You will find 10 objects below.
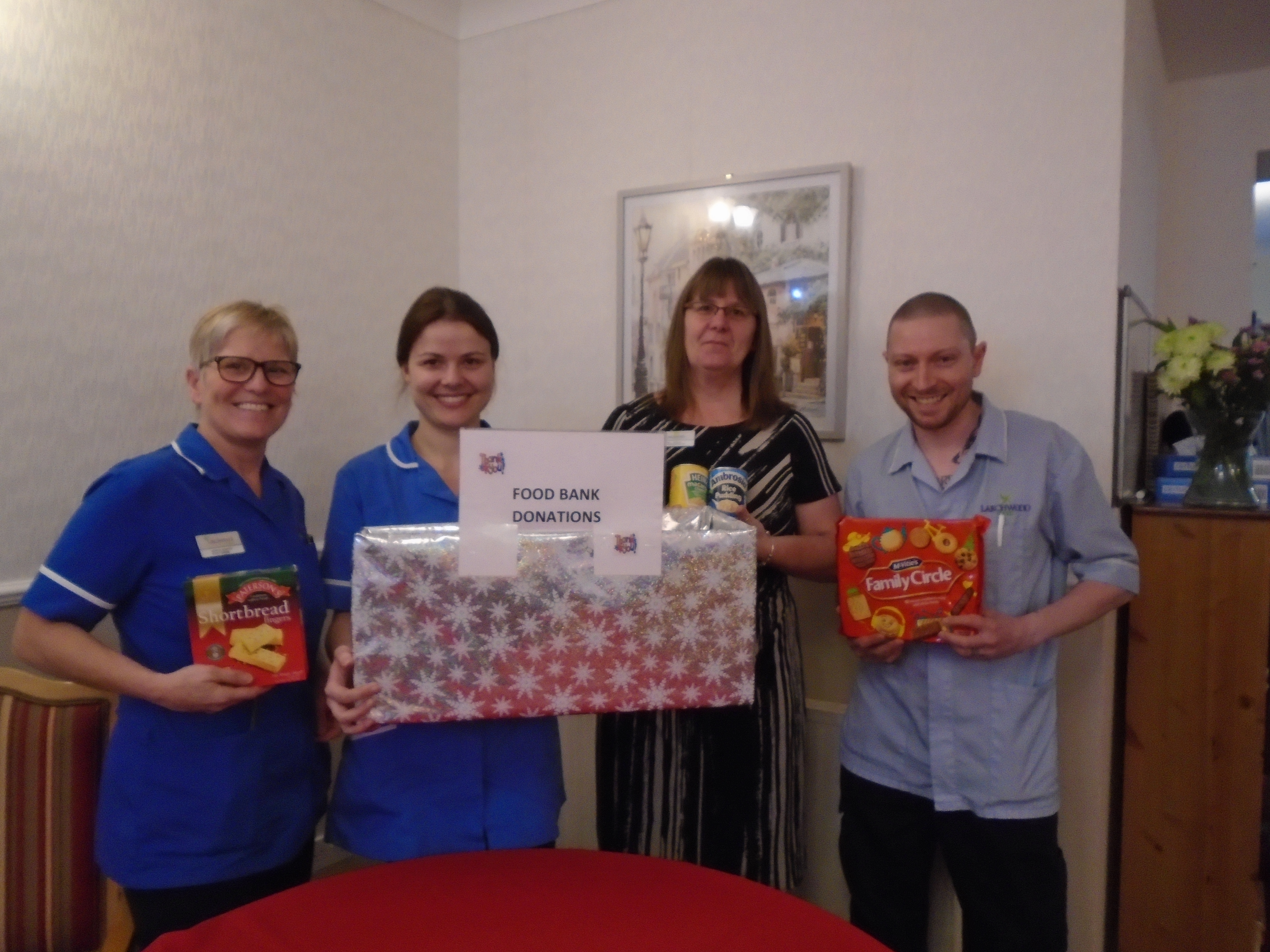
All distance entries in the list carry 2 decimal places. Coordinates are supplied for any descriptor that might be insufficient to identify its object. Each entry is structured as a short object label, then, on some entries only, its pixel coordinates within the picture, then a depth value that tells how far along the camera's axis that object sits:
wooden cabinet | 2.02
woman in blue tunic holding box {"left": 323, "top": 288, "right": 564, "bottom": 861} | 1.32
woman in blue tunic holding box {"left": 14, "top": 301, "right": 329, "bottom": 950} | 1.24
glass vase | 2.10
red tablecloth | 1.00
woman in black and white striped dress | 1.76
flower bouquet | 2.06
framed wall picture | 2.30
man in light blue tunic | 1.64
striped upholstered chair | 1.58
